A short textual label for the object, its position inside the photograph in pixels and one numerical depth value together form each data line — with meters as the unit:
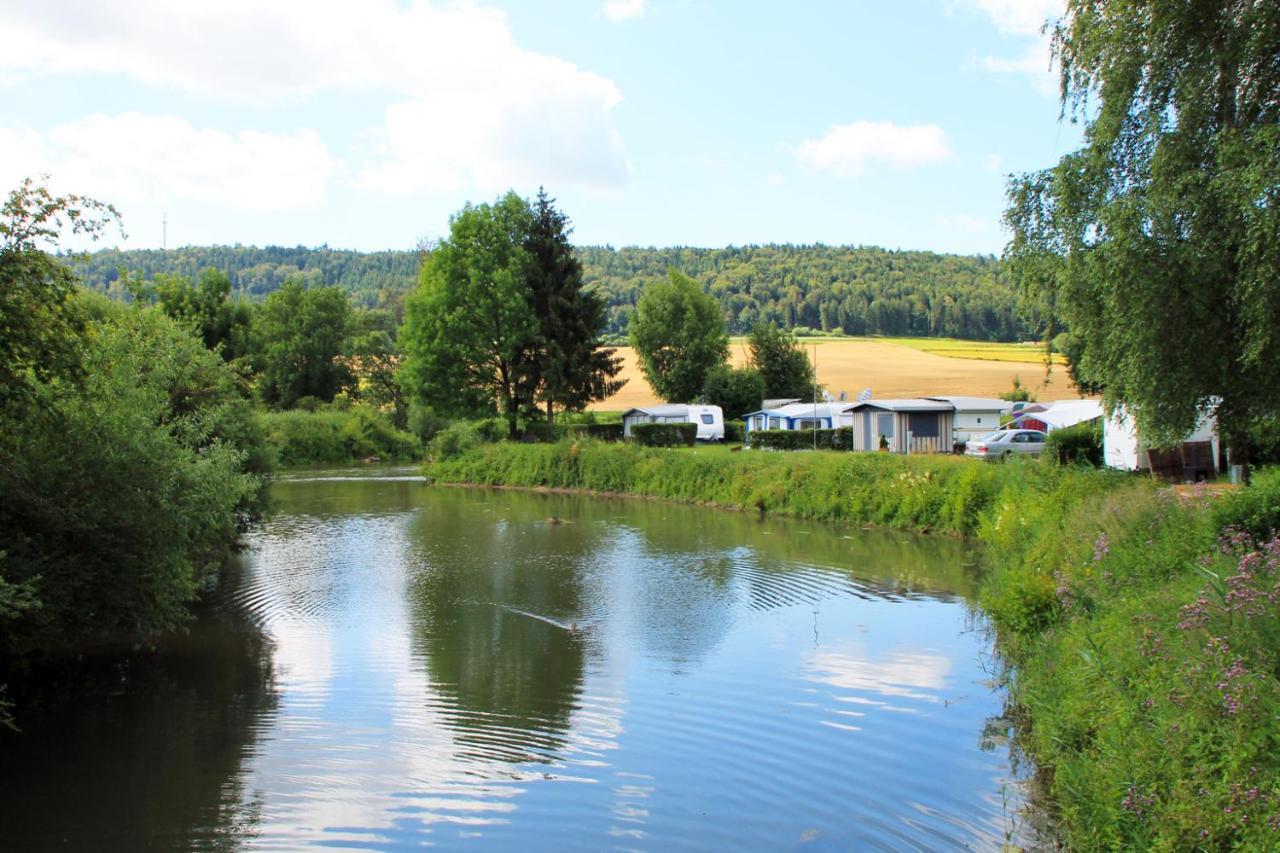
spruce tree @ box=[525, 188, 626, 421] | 47.84
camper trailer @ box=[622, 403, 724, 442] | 56.69
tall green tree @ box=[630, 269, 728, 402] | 72.31
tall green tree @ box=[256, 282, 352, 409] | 66.94
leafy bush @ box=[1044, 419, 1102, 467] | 27.27
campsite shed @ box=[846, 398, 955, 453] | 43.94
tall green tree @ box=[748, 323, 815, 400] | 71.00
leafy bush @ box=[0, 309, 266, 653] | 11.68
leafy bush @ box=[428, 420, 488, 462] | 47.88
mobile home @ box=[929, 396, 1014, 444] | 44.94
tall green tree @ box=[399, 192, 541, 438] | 47.97
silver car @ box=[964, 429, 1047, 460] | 37.86
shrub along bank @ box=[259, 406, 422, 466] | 58.38
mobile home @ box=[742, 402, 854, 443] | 50.91
